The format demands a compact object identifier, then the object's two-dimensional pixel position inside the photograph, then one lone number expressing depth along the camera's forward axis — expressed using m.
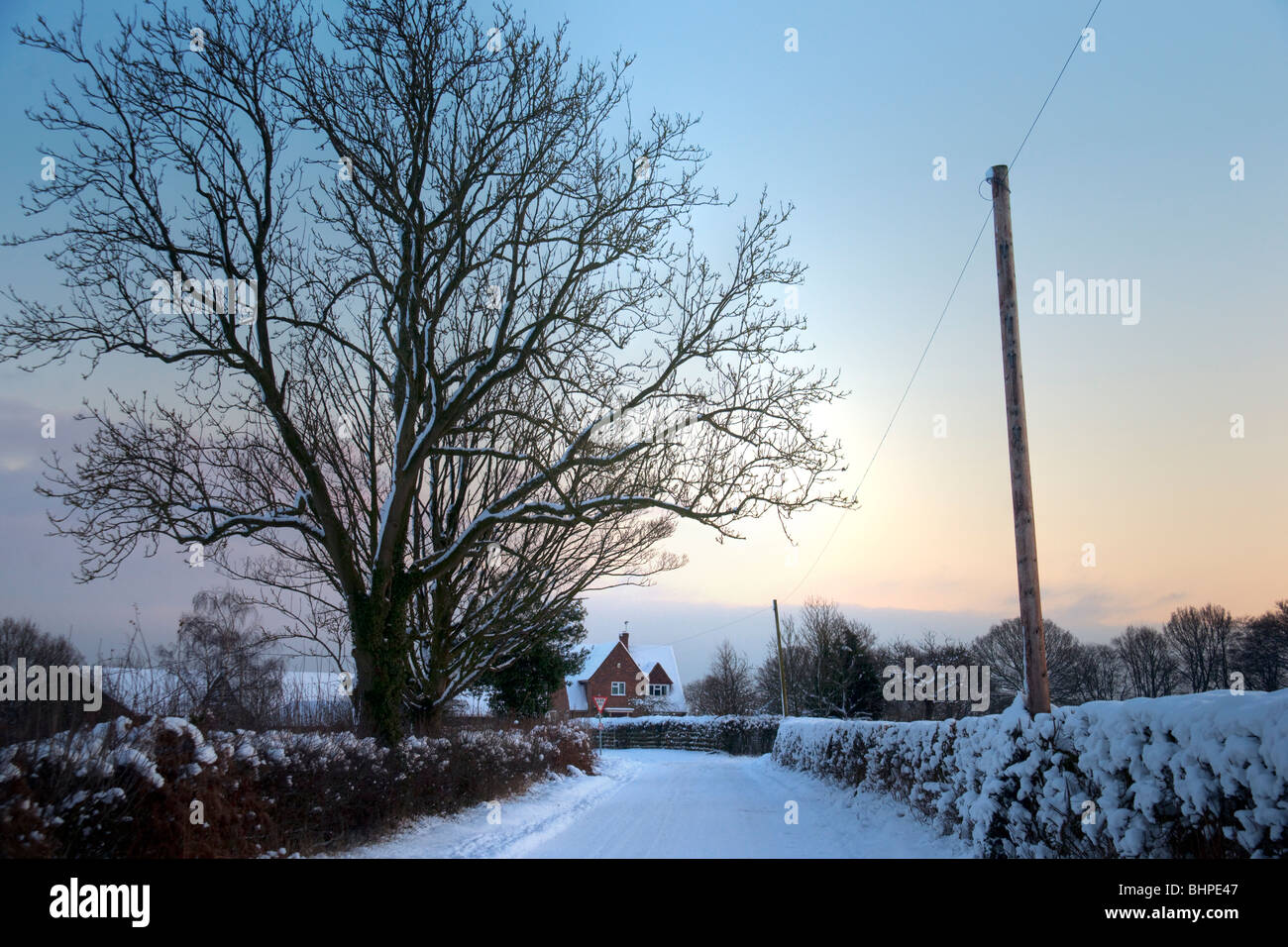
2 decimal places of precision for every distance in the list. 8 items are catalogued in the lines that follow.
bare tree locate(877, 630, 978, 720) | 38.53
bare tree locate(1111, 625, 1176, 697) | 43.41
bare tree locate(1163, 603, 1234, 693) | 38.38
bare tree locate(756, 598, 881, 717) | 36.69
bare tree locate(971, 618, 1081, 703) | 53.41
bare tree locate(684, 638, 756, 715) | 60.92
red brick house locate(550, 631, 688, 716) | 63.22
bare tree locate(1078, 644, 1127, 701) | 49.69
